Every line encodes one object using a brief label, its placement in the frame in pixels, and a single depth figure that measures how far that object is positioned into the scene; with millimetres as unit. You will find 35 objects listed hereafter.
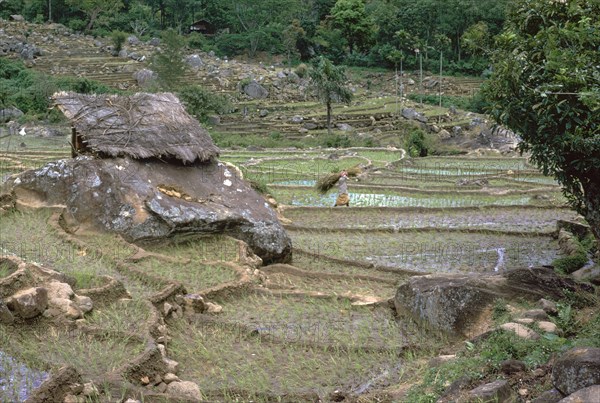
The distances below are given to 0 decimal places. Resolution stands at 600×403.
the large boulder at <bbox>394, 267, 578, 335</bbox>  7926
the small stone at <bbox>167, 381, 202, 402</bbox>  6247
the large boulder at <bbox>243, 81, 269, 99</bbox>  52656
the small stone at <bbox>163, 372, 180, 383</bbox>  6734
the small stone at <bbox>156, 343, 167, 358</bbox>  7196
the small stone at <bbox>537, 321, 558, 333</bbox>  6910
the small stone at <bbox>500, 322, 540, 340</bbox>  6712
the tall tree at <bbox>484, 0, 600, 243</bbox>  8852
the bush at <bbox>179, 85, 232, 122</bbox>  38906
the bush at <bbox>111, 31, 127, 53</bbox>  58684
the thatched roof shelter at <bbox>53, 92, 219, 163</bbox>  12945
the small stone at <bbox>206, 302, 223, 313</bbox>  8945
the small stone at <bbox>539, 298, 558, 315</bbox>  7645
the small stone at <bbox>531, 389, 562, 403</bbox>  5172
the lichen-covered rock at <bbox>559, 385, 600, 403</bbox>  4574
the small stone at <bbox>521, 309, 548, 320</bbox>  7331
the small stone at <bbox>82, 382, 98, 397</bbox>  5926
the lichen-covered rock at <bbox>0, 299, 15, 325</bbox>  7371
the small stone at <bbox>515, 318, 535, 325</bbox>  7127
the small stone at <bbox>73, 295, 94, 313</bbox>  8188
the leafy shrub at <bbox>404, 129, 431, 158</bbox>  32281
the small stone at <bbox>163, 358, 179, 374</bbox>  6964
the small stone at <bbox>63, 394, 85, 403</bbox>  5664
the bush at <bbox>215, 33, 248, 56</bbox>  66000
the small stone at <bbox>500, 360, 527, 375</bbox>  5934
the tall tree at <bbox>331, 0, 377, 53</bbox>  65438
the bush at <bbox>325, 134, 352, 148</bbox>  34406
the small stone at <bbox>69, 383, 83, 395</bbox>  5799
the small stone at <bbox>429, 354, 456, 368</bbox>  6734
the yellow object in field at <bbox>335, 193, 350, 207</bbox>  17266
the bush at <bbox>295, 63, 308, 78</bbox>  57219
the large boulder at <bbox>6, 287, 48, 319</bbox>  7488
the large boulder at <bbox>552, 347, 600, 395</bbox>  4984
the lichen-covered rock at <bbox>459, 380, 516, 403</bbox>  5305
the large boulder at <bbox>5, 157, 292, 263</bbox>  11891
